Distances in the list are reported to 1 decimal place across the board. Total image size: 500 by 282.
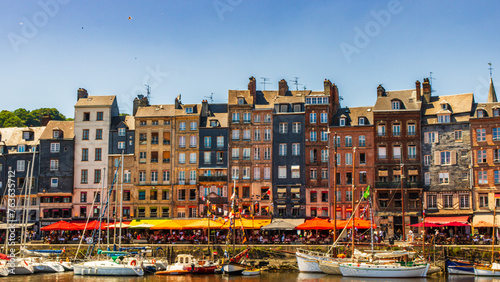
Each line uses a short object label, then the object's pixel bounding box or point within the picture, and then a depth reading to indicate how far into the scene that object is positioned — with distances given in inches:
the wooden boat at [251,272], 2085.4
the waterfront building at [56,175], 2861.7
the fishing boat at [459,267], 2078.6
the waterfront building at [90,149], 2874.0
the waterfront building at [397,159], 2618.1
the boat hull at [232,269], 2073.1
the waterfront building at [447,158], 2581.2
